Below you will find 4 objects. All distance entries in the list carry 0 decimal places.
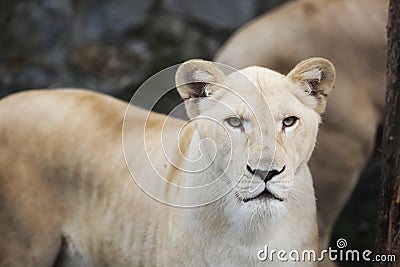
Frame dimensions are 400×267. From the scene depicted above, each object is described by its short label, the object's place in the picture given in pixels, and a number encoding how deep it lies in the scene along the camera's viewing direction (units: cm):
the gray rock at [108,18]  895
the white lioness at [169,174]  437
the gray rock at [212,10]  888
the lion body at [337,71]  699
